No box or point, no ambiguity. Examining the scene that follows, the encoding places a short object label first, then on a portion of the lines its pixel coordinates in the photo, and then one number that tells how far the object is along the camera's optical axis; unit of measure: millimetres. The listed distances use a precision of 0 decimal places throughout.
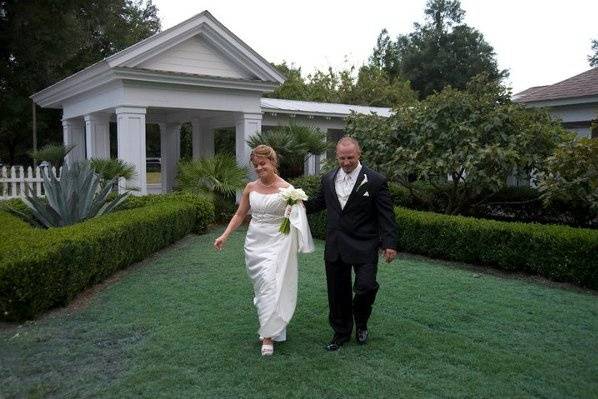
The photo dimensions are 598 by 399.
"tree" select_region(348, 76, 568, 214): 10094
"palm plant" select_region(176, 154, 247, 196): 12703
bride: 4551
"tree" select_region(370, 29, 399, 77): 54281
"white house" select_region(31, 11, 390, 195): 12516
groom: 4520
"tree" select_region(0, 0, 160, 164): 17234
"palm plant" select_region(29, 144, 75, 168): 13836
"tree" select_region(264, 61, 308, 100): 34284
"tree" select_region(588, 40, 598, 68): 44719
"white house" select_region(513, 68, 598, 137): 14234
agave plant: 8719
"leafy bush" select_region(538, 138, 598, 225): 6744
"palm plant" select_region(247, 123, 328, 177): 13500
